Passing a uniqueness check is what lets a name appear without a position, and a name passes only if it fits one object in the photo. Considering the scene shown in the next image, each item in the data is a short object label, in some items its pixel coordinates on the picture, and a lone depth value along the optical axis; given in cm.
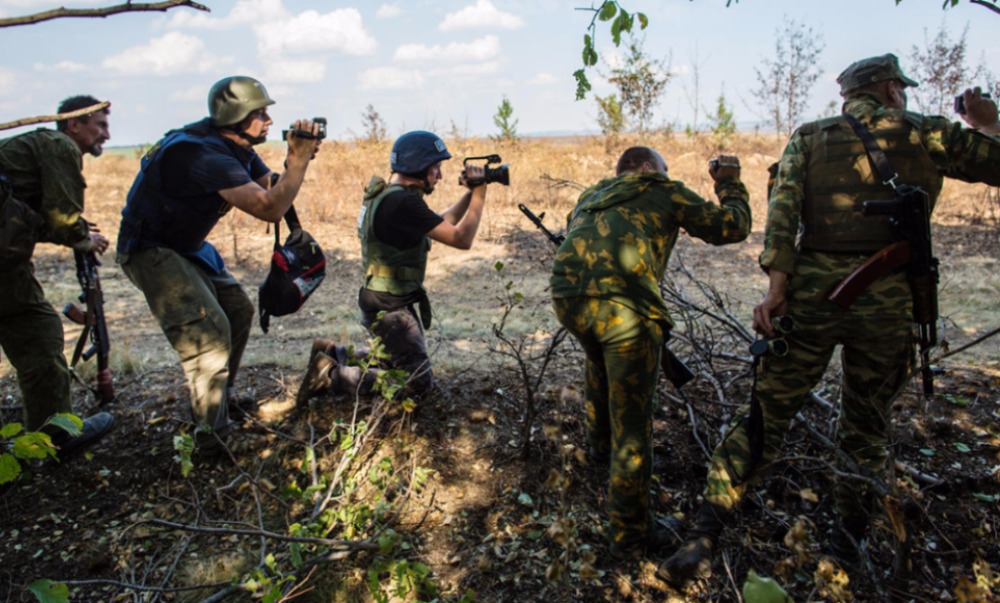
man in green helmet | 331
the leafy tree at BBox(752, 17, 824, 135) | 1571
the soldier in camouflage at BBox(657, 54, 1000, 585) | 268
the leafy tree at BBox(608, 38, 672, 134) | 1511
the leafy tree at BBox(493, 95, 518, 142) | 2178
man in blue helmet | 358
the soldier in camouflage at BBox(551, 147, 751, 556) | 273
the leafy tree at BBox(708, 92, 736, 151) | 2033
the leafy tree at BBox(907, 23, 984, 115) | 1171
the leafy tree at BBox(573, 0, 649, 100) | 195
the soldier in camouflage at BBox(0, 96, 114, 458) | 342
